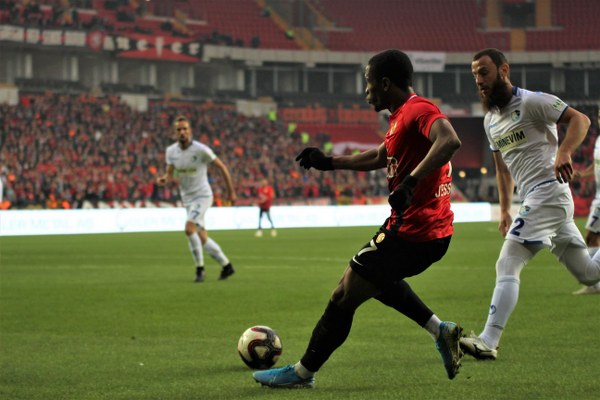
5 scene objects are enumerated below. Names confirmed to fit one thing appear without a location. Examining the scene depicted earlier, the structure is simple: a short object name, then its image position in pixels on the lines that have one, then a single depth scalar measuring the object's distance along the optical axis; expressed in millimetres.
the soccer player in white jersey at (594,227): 26875
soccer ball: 14789
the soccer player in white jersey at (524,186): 15109
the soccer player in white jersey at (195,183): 32094
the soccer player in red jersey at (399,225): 12133
